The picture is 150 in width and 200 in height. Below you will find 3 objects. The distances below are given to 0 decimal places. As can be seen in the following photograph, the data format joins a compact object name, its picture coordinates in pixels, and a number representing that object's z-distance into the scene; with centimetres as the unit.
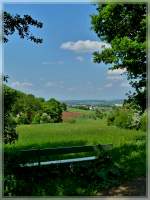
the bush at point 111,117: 3110
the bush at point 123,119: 2848
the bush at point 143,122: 2198
